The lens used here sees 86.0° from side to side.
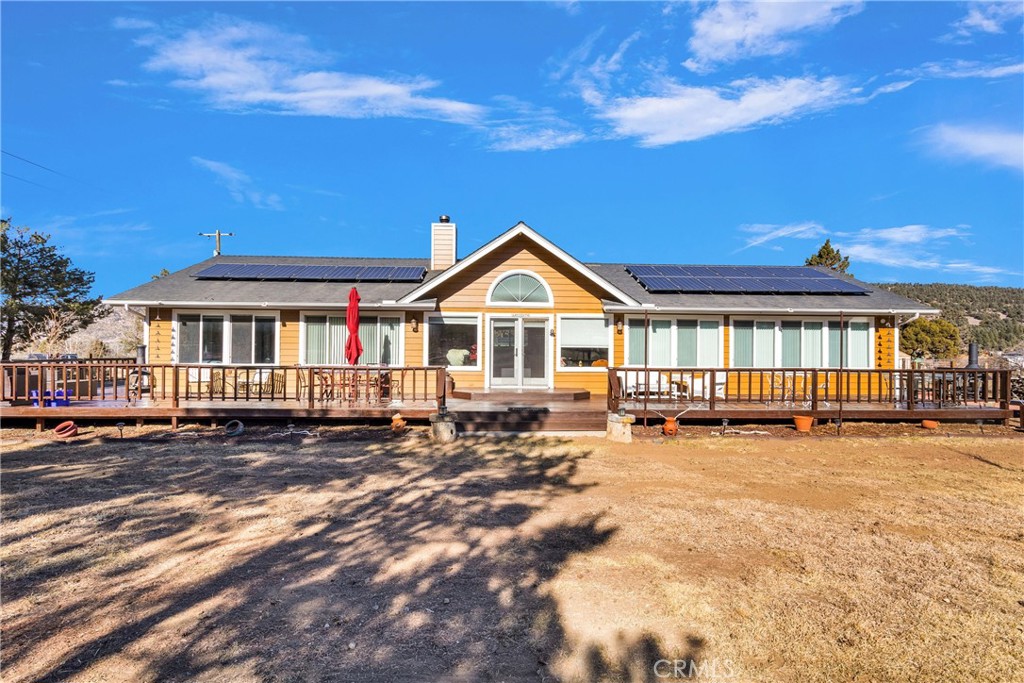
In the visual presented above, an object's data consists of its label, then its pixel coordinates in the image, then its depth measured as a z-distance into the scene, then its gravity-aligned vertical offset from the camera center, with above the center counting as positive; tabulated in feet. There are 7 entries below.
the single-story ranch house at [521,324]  46.34 +1.55
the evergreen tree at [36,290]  77.05 +7.28
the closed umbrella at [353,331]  41.14 +0.76
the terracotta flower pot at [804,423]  38.37 -5.57
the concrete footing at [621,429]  35.19 -5.57
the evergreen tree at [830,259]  101.35 +15.73
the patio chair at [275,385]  44.43 -3.65
